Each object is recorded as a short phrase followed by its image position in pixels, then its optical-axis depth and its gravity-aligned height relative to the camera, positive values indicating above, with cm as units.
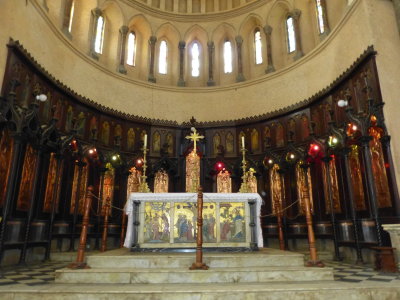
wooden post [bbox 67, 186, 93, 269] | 643 -21
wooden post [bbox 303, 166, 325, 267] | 669 -17
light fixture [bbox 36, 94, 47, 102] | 1000 +421
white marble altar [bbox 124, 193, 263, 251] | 818 +30
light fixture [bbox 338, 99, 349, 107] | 998 +413
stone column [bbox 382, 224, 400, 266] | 800 -7
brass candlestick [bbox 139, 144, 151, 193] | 932 +127
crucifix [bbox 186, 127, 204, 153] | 1045 +306
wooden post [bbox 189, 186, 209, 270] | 632 -22
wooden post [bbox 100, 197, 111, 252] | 958 -6
